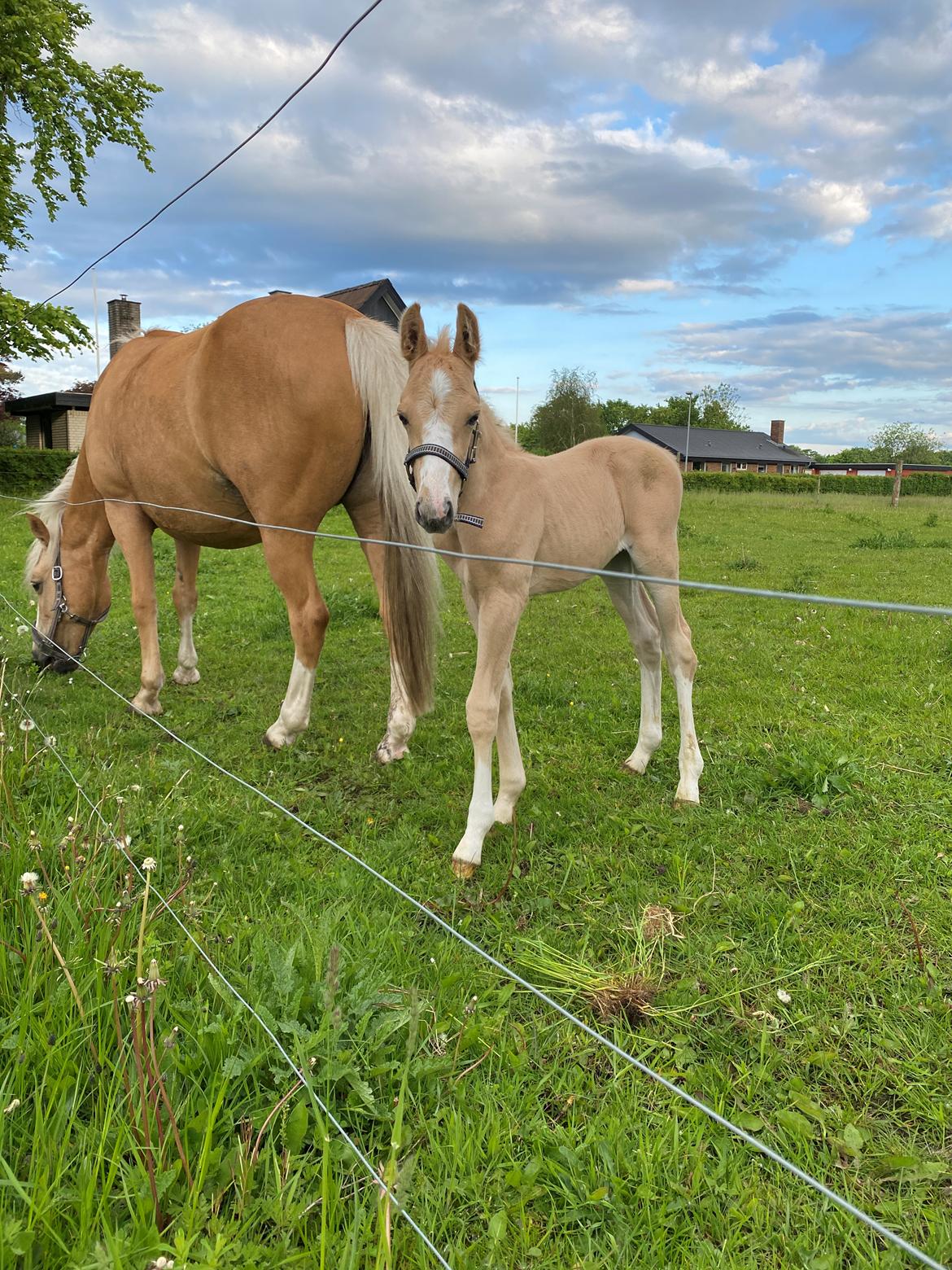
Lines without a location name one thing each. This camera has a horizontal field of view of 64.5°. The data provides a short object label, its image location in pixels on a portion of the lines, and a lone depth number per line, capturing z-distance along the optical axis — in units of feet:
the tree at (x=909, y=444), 273.54
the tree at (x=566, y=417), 197.77
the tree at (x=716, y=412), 302.45
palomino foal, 9.11
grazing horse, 13.53
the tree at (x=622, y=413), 306.76
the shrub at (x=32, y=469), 81.51
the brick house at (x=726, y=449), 226.30
